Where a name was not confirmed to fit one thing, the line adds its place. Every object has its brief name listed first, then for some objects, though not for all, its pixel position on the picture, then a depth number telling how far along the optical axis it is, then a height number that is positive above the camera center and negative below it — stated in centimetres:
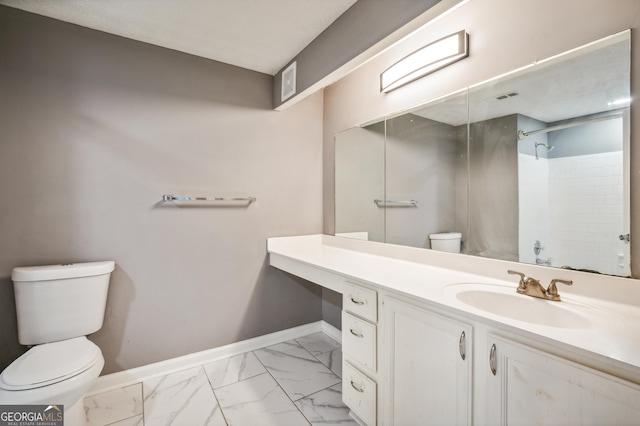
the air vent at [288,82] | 208 +98
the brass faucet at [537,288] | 113 -32
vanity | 77 -46
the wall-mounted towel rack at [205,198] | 198 +10
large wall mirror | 111 +23
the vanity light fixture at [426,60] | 153 +91
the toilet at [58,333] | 122 -68
